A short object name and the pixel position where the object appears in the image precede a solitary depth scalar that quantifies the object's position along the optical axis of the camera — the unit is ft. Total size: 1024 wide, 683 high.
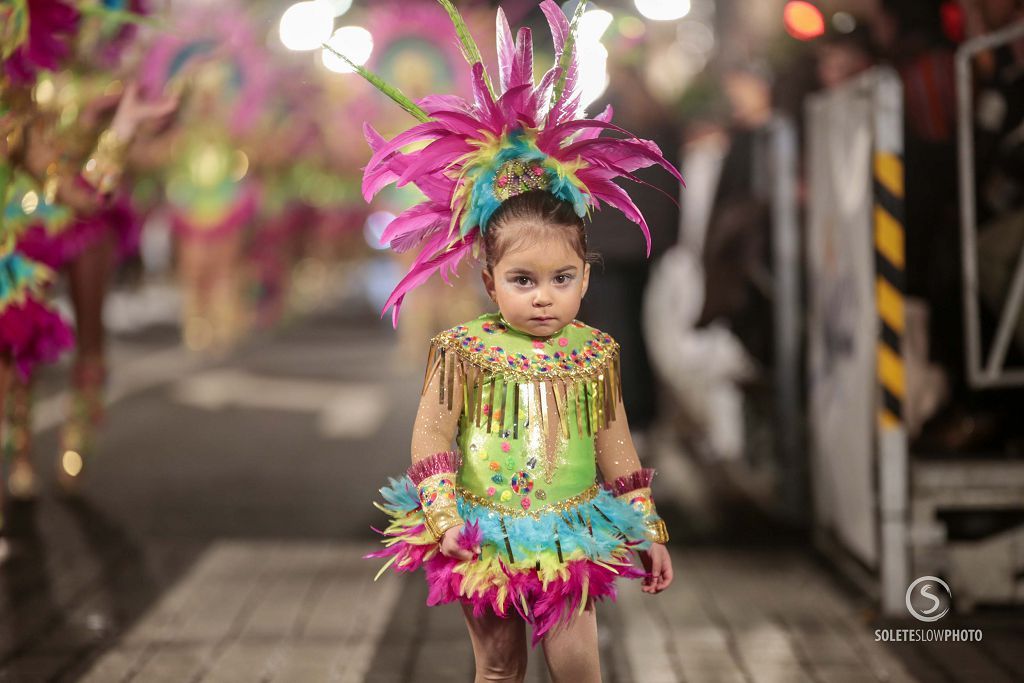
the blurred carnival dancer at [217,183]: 49.34
